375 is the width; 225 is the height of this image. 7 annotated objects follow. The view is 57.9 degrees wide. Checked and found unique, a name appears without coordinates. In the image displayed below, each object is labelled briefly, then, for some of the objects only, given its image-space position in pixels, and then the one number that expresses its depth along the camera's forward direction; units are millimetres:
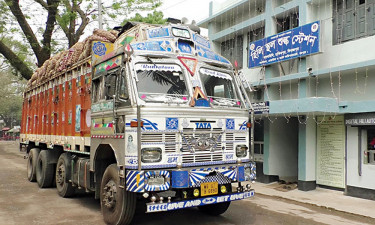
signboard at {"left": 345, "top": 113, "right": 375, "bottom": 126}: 8379
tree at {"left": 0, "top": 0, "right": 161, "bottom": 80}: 17281
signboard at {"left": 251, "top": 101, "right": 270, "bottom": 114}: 10203
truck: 4855
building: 8820
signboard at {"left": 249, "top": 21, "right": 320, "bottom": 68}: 9461
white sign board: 9586
